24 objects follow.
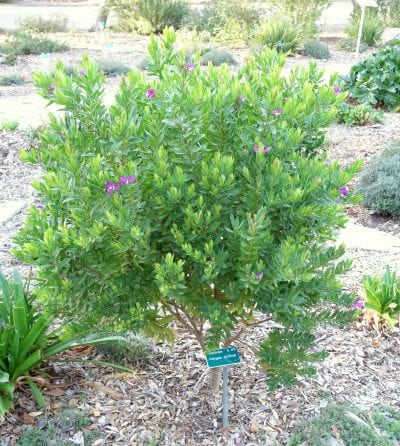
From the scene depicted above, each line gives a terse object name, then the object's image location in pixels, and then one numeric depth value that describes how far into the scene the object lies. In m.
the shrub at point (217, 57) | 12.12
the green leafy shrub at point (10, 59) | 12.43
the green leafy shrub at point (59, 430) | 2.55
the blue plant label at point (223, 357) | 2.45
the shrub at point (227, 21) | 15.10
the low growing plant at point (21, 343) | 2.59
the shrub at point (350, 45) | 15.24
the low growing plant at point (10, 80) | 10.70
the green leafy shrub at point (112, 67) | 11.45
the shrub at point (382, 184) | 5.38
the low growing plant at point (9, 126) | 7.14
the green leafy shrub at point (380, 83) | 8.30
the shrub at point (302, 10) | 15.32
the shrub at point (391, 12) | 19.12
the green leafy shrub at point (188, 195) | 1.98
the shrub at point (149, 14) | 17.00
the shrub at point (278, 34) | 13.66
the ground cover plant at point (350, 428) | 2.59
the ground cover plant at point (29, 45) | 13.26
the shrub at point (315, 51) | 13.96
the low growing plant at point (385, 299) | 3.45
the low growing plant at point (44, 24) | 16.34
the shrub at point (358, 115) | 7.69
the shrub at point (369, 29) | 15.73
